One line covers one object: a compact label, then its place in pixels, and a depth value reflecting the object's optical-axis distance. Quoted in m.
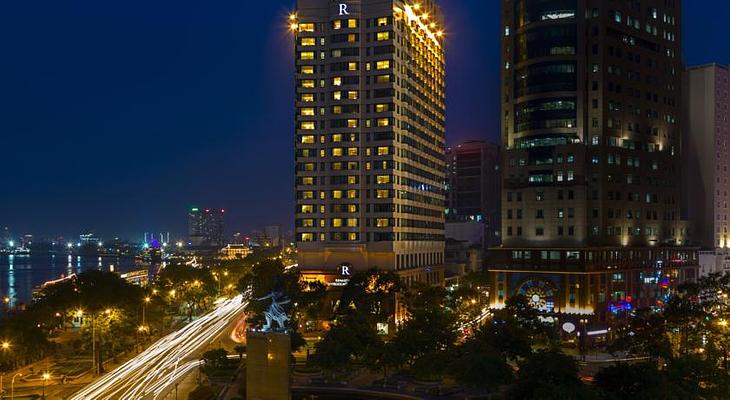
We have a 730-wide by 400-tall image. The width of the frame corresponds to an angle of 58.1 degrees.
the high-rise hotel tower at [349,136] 97.44
